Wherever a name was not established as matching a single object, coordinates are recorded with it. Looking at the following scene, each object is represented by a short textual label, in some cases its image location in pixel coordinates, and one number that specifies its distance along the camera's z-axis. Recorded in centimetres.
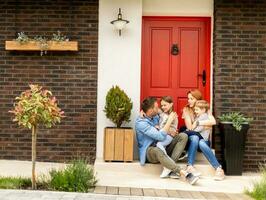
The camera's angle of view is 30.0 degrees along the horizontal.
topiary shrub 833
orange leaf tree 663
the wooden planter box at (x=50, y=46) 875
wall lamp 877
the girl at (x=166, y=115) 810
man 771
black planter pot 825
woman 796
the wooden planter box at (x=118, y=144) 826
